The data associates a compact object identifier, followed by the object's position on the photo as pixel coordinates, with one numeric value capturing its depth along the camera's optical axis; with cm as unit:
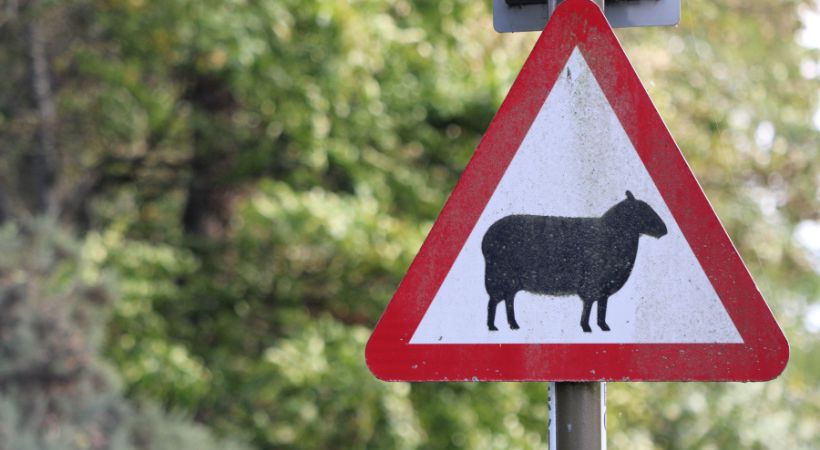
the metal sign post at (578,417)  1153
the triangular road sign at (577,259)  1151
